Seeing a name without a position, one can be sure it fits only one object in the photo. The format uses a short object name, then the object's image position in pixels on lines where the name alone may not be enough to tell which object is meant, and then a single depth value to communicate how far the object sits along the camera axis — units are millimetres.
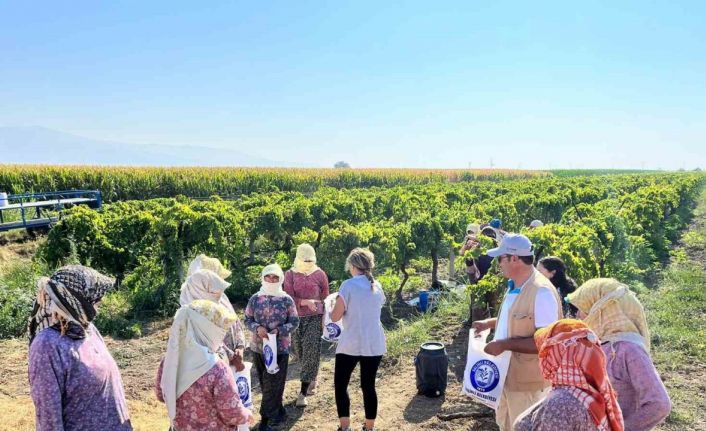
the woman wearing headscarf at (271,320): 4688
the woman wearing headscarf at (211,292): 3740
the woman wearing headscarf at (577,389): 2133
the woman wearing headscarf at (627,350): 2535
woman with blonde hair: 4328
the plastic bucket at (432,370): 5547
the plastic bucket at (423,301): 9109
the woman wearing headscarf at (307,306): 5516
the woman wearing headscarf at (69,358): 2455
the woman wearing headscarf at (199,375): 2822
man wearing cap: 3184
